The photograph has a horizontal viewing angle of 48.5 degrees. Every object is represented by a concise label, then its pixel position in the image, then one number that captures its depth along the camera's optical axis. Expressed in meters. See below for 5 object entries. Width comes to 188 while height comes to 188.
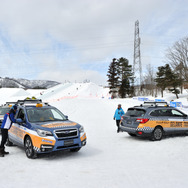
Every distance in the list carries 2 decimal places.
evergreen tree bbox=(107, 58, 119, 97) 71.69
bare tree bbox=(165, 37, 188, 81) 45.34
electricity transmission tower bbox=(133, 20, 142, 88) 54.00
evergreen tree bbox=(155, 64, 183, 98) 54.09
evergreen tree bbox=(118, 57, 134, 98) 69.69
